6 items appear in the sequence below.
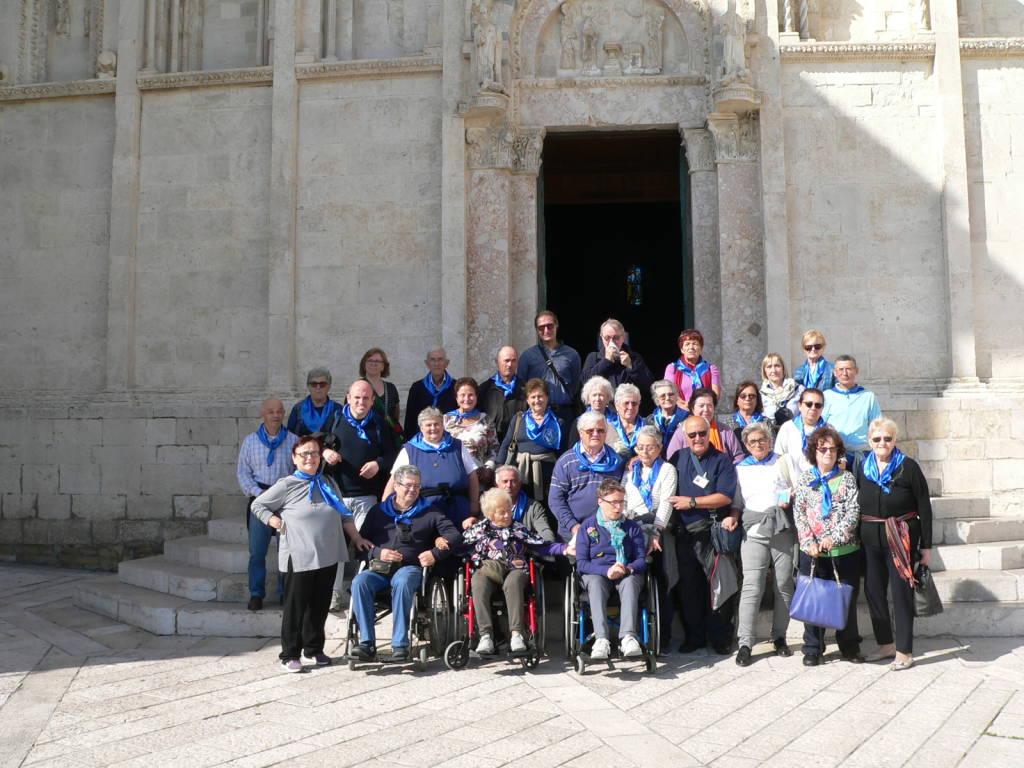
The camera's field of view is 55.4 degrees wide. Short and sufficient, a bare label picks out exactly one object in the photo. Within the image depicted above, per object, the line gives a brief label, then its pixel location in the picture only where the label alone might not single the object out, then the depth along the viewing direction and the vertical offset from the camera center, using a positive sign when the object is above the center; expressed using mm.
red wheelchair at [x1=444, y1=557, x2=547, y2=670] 6293 -1150
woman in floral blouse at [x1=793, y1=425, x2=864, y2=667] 6254 -546
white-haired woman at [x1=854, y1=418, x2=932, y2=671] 6234 -588
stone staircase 7551 -1231
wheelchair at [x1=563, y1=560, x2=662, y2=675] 6258 -1146
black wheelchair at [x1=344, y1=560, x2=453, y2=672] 6438 -1152
